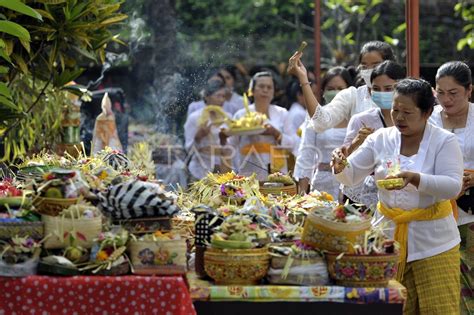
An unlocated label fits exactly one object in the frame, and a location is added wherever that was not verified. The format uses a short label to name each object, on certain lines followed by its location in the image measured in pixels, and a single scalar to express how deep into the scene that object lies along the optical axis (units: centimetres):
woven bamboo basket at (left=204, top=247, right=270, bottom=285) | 862
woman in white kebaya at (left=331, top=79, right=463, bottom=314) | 987
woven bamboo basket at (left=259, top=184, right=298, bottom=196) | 1178
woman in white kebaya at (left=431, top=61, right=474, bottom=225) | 1106
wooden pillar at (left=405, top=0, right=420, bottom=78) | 1334
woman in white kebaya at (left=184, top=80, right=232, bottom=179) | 1936
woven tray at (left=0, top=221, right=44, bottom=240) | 874
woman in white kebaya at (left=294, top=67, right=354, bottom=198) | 1485
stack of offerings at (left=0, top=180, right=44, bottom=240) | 874
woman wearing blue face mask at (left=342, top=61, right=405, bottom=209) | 1174
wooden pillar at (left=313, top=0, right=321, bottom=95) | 2087
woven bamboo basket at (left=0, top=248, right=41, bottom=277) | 852
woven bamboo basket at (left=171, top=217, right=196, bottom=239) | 991
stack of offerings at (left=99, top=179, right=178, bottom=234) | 899
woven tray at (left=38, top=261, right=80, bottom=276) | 855
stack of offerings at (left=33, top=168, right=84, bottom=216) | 881
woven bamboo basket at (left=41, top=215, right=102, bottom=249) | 868
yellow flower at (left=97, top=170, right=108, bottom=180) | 1013
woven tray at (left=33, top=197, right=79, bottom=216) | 881
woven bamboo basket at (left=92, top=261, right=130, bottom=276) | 861
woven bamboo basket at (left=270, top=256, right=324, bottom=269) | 873
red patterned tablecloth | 847
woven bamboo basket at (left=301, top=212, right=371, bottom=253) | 873
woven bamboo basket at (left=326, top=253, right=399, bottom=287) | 863
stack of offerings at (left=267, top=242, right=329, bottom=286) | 871
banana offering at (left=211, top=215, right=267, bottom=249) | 870
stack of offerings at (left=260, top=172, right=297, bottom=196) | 1180
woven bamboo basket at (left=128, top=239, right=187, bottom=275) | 867
